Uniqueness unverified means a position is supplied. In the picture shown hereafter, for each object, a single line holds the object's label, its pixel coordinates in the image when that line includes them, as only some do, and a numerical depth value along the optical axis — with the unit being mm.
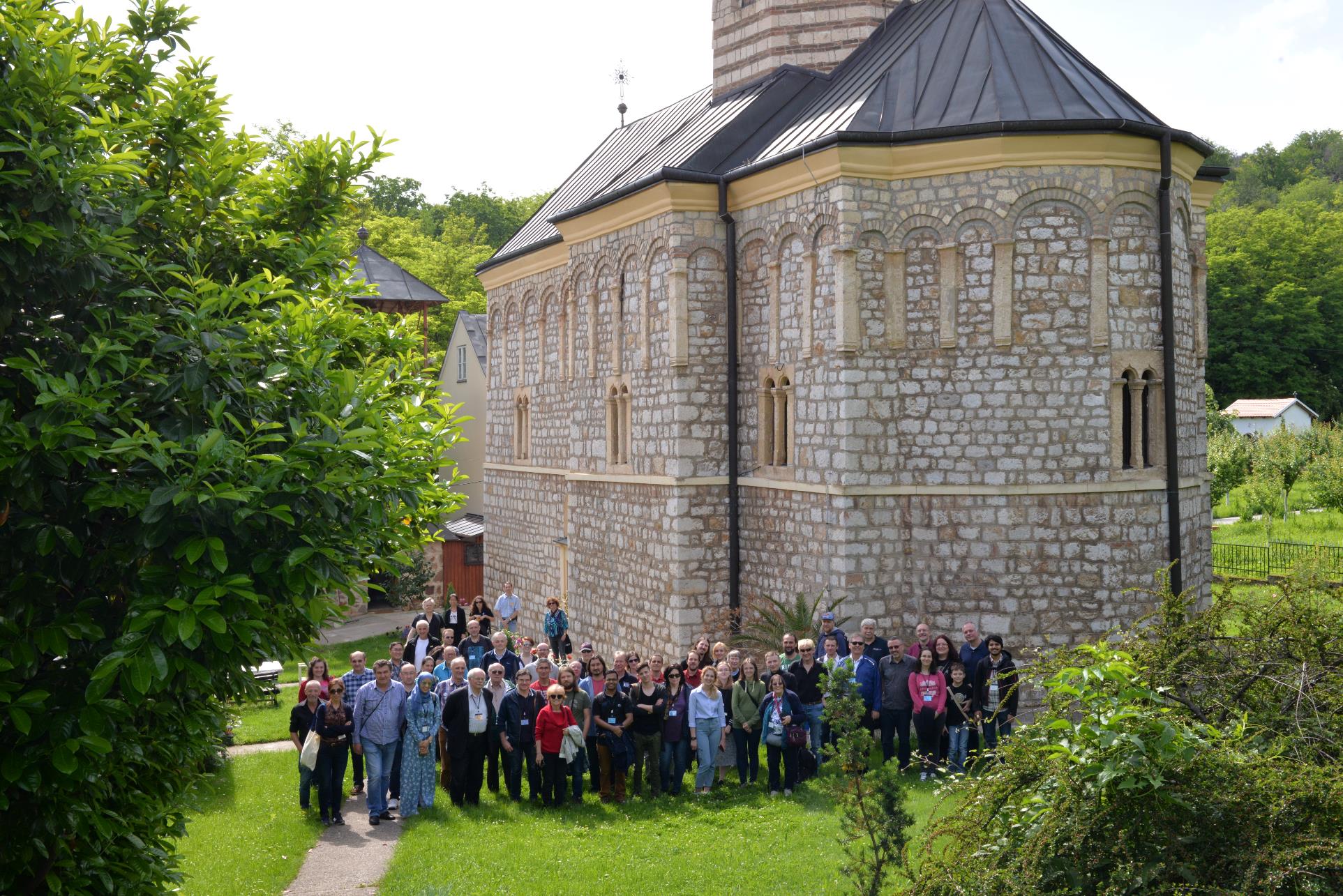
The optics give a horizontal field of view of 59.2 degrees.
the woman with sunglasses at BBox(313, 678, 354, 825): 10695
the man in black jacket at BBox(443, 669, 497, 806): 10945
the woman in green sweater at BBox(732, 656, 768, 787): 11227
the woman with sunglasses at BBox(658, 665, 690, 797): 11078
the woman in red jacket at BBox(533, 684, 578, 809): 10805
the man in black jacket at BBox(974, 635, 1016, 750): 11031
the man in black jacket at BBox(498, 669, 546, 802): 11000
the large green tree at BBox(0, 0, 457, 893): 4711
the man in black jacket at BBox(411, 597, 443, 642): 16188
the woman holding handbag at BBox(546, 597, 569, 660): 18891
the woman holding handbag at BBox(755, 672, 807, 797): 10898
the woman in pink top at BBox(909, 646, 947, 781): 11188
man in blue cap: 12570
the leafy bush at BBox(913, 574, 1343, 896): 4074
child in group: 11109
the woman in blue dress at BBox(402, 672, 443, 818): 10852
